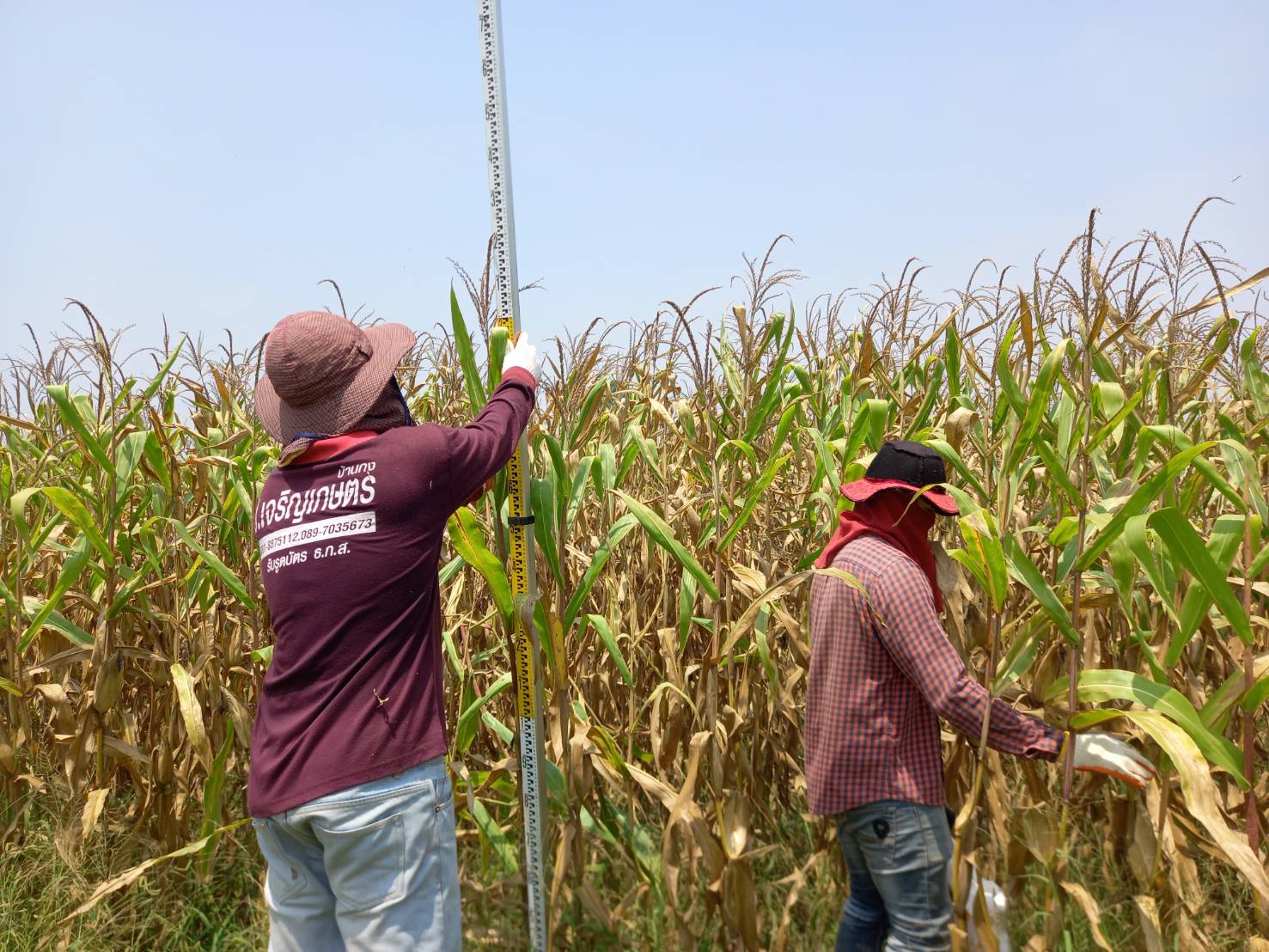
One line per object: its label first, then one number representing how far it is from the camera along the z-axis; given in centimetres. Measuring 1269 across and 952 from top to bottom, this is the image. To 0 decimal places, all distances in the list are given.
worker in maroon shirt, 203
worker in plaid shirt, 217
